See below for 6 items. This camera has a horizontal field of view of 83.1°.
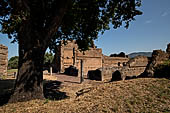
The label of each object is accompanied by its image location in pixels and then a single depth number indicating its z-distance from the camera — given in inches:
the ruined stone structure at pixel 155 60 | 224.6
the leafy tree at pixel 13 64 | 1400.1
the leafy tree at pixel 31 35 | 152.2
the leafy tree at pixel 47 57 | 1563.0
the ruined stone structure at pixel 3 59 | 465.8
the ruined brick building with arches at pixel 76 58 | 904.9
